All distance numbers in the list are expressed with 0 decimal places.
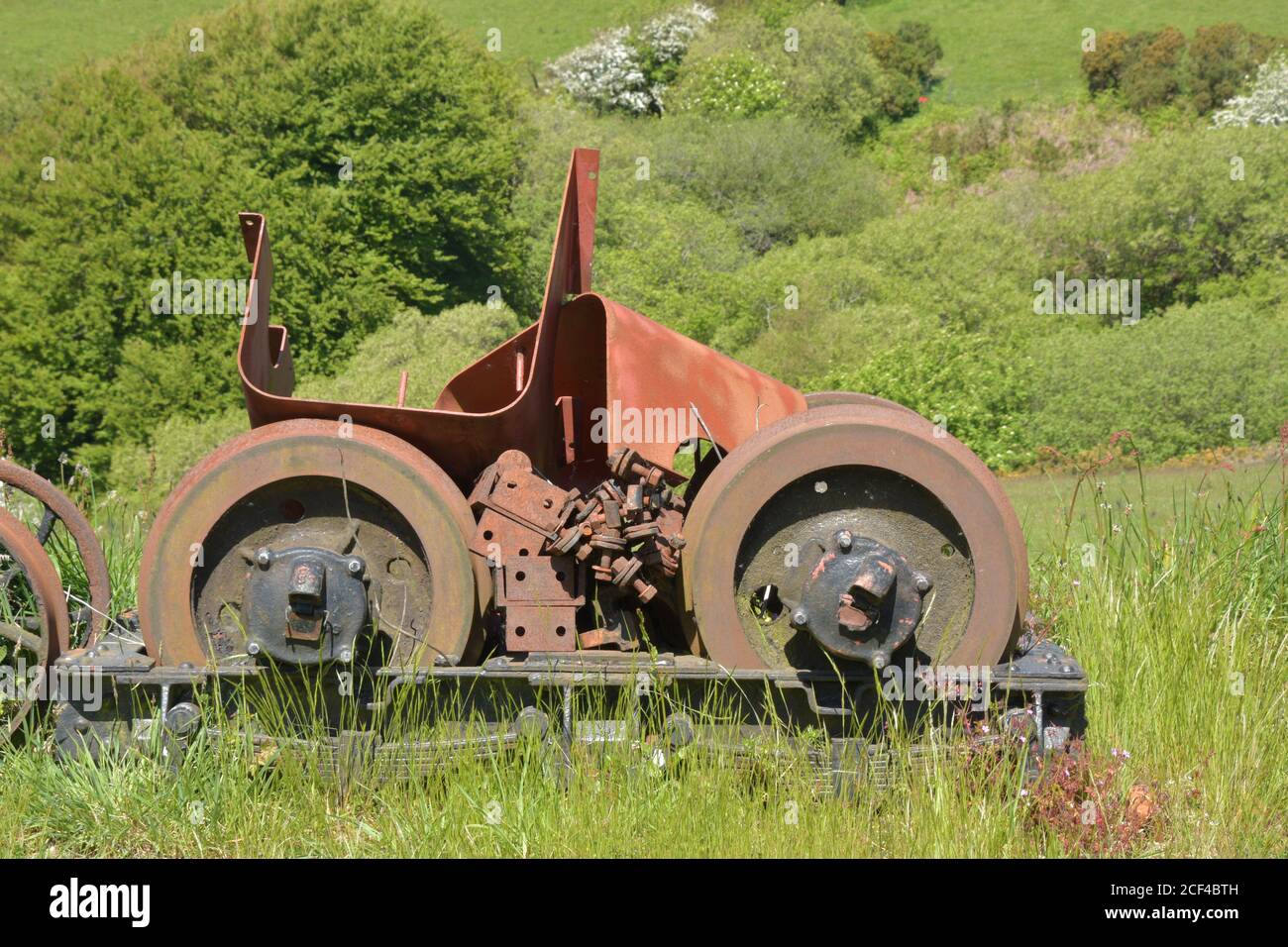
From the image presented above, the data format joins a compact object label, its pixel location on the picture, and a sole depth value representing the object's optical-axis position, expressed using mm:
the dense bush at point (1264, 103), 31906
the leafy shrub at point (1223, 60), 35719
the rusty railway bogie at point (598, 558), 4098
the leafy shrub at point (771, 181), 31609
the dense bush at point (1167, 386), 19125
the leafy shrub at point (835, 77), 40281
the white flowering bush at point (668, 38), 44531
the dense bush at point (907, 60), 43188
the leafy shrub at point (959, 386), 17578
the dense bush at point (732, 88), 38875
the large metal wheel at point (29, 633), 4512
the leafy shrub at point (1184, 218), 25219
